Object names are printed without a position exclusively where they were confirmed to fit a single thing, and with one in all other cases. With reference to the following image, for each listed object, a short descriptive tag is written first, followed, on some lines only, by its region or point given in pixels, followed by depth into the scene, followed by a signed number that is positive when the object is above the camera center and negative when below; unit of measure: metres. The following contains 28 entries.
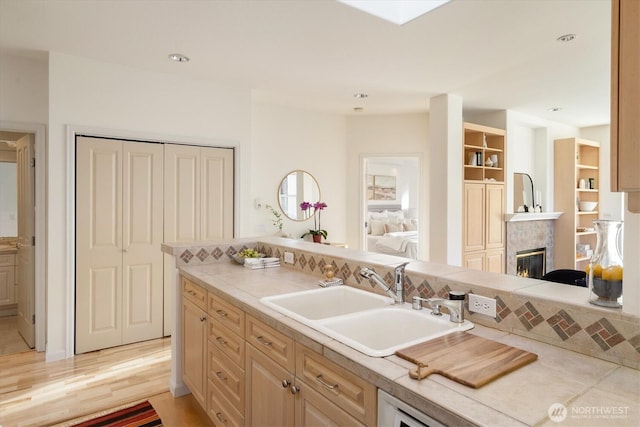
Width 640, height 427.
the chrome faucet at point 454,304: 1.43 -0.35
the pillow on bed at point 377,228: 7.67 -0.33
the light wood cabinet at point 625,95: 0.92 +0.29
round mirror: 5.29 +0.27
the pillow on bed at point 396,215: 8.13 -0.07
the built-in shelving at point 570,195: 6.02 +0.29
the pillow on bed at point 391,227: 7.60 -0.30
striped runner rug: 2.33 -1.32
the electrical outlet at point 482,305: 1.40 -0.35
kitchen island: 0.84 -0.45
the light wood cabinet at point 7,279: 4.45 -0.82
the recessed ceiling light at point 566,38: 2.95 +1.39
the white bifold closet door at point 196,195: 3.83 +0.17
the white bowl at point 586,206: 6.42 +0.12
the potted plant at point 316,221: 5.35 -0.14
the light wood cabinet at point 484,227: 4.83 -0.19
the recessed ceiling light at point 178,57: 3.27 +1.36
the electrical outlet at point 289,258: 2.66 -0.33
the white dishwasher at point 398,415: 0.94 -0.53
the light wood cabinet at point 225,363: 1.79 -0.78
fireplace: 5.59 -0.76
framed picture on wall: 8.48 +0.56
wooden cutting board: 1.00 -0.43
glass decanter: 1.16 -0.17
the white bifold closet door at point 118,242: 3.40 -0.29
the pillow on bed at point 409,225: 7.81 -0.27
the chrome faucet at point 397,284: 1.70 -0.33
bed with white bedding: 6.20 -0.40
